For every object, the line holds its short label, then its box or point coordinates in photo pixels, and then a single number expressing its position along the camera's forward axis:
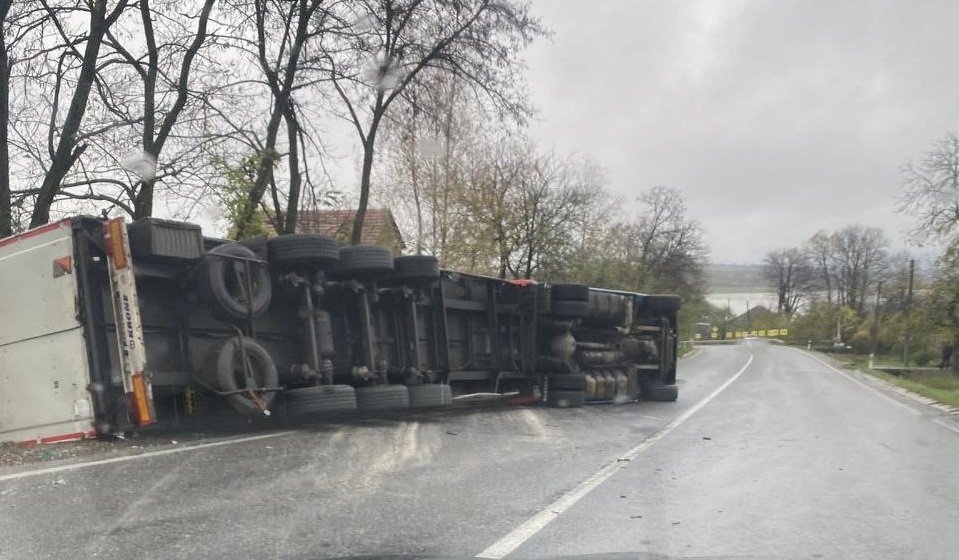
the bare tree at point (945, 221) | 33.97
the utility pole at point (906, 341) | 57.62
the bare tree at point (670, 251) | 57.47
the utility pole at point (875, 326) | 70.56
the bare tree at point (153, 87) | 14.97
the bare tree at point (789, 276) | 94.38
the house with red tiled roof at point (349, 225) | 18.61
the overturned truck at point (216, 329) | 6.96
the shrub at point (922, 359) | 59.94
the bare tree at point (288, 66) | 16.03
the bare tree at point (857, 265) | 80.00
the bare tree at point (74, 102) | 13.54
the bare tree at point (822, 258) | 84.38
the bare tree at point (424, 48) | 17.19
